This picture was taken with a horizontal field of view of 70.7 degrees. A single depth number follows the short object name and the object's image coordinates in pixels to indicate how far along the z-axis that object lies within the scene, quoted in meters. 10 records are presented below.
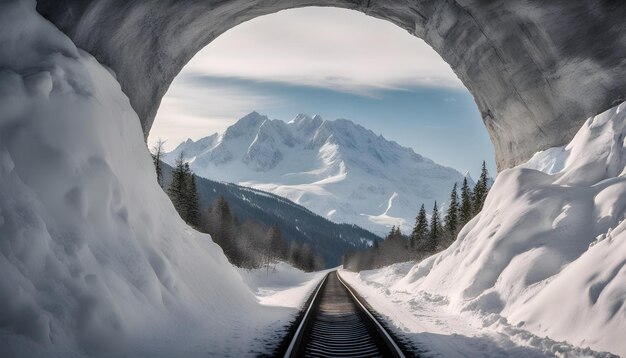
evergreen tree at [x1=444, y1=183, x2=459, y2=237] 60.91
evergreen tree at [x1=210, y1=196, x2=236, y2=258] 61.44
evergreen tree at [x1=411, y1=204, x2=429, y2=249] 71.23
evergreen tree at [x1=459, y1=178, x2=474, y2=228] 55.16
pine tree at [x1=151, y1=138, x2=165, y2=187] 39.53
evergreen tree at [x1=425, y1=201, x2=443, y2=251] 66.00
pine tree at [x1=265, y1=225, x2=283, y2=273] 75.08
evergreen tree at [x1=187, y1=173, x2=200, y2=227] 48.06
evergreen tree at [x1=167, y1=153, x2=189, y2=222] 46.19
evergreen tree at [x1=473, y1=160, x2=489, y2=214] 50.29
